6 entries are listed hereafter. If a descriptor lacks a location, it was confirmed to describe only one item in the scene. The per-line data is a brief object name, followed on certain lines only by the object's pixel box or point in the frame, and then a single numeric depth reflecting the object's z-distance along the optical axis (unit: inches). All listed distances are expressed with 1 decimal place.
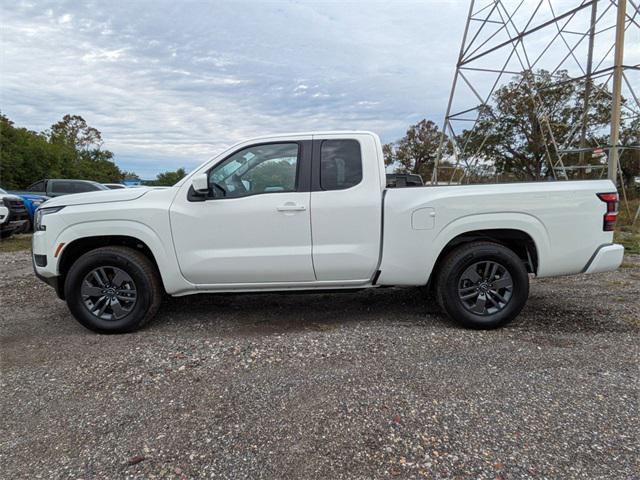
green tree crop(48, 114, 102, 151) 1891.0
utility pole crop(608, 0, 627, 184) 323.2
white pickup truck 139.9
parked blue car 416.2
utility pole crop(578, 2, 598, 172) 435.5
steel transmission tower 331.5
